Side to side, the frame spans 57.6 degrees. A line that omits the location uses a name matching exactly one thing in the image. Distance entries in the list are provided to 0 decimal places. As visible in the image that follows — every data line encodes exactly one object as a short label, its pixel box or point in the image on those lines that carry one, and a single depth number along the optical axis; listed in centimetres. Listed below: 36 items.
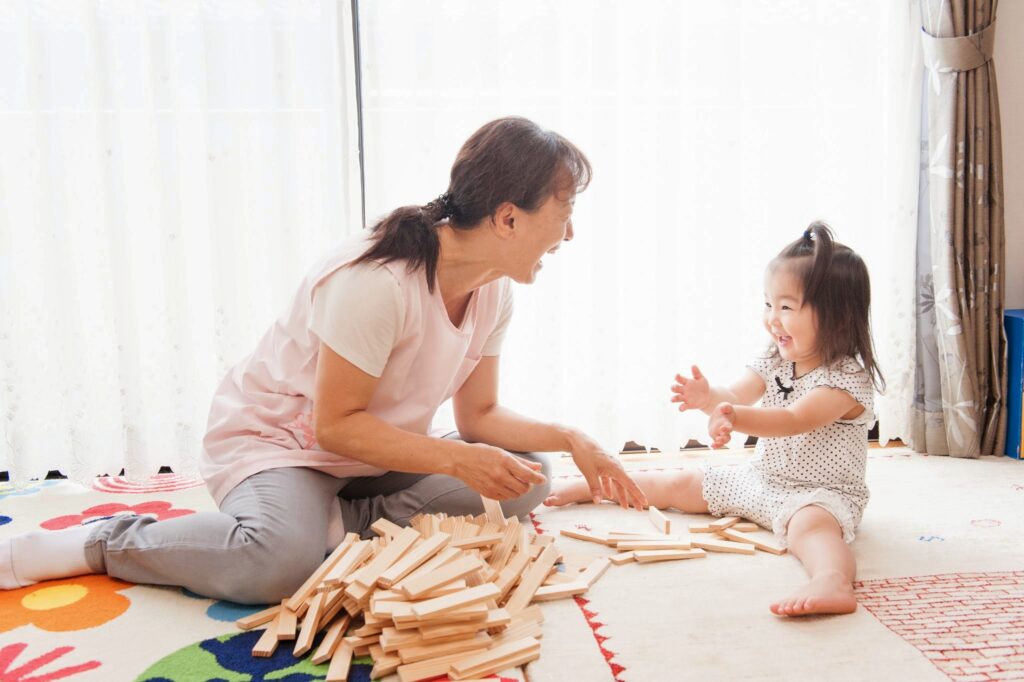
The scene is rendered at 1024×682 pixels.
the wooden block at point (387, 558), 160
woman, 175
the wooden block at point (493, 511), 204
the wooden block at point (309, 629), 154
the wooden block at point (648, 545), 200
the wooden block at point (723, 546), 201
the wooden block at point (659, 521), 213
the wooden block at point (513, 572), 172
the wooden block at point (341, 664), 145
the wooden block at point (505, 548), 183
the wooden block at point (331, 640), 152
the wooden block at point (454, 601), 147
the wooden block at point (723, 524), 215
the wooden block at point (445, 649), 147
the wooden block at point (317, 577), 165
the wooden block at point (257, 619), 164
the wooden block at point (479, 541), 180
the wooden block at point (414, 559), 158
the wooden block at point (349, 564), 162
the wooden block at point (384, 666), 147
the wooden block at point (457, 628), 148
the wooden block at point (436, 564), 155
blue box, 280
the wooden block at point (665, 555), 195
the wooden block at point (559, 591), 175
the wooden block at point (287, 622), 158
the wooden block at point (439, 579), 152
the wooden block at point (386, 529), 187
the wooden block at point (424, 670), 144
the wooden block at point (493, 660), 145
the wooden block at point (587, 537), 206
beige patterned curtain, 277
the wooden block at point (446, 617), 147
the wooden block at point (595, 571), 184
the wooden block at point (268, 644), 153
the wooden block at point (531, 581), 169
